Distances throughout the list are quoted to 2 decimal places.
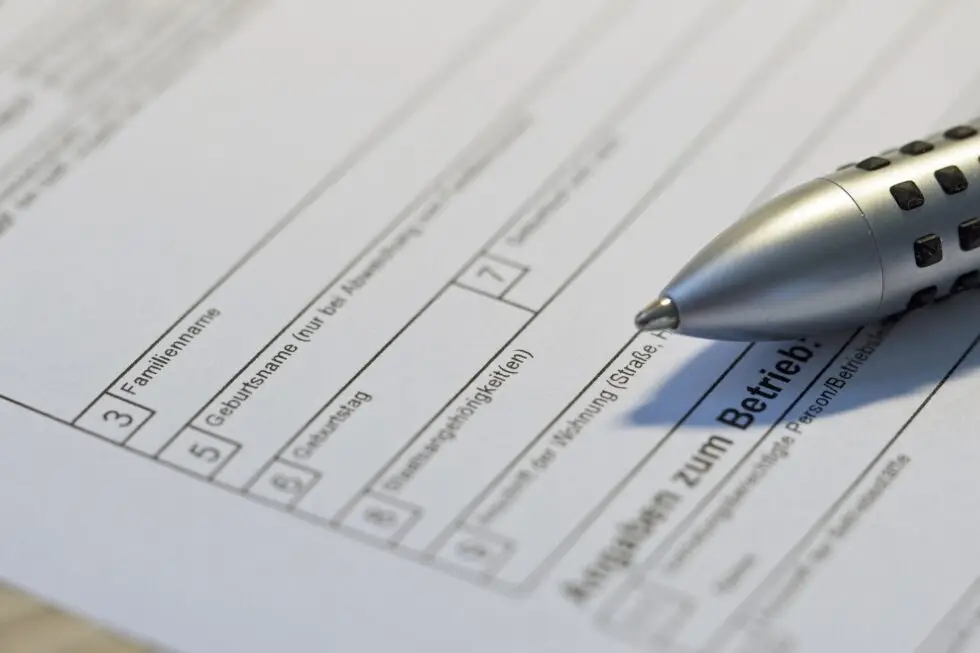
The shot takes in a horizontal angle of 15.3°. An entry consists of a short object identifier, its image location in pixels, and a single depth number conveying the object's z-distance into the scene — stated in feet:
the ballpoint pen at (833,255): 0.96
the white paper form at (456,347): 0.93
